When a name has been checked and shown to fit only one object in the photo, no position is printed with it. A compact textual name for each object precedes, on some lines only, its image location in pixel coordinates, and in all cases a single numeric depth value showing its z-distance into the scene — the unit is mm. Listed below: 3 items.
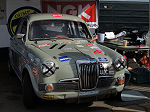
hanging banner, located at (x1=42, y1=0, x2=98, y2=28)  9547
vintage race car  3740
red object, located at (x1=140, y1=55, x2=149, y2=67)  7298
